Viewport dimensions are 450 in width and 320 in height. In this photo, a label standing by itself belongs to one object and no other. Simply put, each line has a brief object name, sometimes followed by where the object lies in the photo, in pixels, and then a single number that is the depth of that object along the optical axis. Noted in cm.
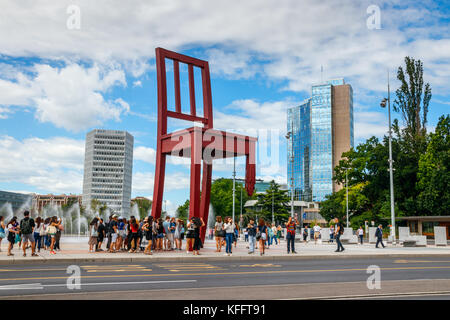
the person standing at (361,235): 3338
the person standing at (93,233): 1714
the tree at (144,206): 11772
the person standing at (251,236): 1784
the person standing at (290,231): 1853
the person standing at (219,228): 1761
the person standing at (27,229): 1450
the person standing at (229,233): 1667
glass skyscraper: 14625
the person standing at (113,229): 1756
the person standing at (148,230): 1605
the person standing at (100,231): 1731
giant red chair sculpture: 1667
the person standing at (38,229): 1710
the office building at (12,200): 12506
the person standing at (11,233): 1482
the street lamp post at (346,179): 5899
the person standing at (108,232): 1750
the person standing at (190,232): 1619
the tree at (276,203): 8244
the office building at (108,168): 17000
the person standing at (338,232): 2023
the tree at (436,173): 4588
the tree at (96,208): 10259
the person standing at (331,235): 3525
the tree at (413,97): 5234
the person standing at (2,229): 1631
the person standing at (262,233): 1742
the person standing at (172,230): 1868
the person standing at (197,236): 1609
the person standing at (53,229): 1615
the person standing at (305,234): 3603
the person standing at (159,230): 1756
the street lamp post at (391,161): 3050
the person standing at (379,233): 2652
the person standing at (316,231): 3456
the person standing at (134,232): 1677
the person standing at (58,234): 1797
